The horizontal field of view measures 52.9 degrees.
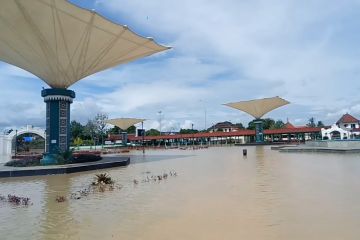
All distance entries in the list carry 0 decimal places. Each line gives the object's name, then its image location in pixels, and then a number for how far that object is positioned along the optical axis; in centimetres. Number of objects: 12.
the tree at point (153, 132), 10006
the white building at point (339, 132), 6020
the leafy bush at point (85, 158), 2148
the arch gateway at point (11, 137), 4162
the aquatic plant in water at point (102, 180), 1228
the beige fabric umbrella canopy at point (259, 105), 5642
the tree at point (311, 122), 9463
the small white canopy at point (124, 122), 7506
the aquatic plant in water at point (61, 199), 935
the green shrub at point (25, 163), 1914
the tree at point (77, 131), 8848
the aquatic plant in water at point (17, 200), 916
